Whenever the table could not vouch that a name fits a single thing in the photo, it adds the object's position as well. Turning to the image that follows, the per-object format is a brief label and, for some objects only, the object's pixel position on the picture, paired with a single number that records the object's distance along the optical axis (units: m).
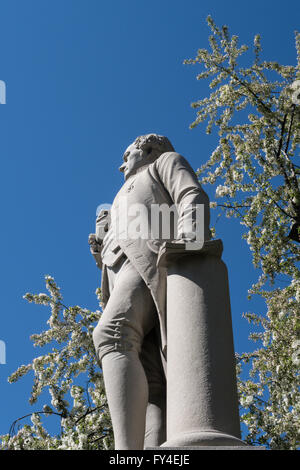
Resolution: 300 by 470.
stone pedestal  3.79
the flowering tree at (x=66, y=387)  8.42
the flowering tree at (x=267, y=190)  9.90
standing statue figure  4.29
